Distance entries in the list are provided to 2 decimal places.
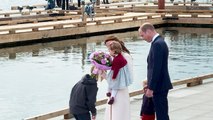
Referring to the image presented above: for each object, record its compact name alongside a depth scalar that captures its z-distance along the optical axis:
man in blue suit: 9.92
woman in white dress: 10.21
